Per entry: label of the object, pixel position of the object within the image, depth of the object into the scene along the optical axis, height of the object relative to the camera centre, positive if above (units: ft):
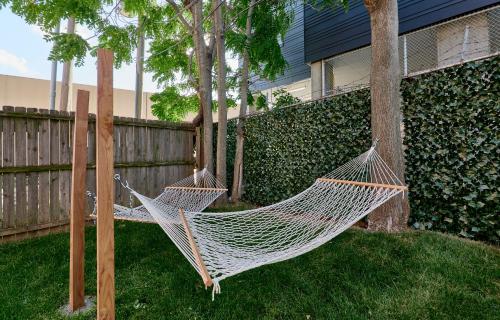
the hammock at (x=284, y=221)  4.81 -1.45
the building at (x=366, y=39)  16.19 +7.69
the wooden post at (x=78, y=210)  6.01 -0.95
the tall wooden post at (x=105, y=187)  4.79 -0.39
